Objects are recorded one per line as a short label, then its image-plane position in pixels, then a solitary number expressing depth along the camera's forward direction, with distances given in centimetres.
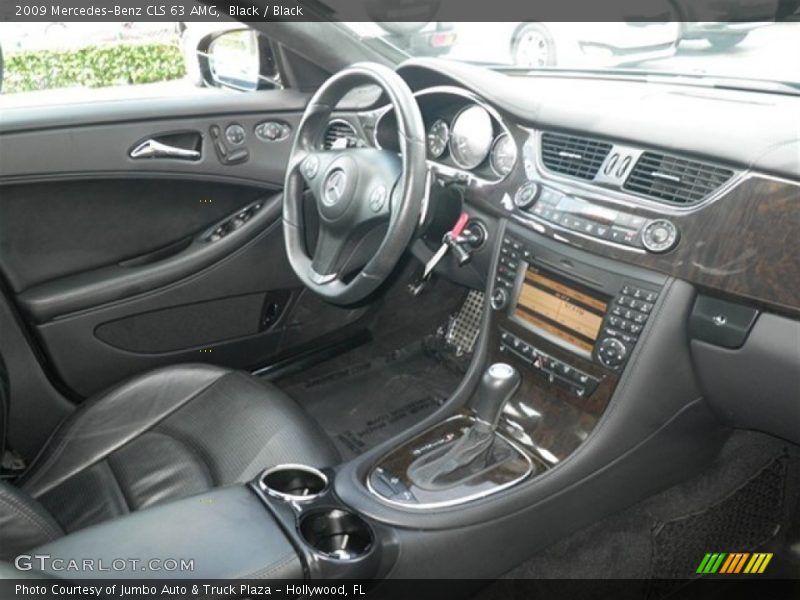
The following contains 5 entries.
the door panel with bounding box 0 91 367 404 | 191
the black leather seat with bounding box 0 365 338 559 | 154
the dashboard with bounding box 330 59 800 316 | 125
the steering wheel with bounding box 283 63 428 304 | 150
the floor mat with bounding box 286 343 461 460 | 220
